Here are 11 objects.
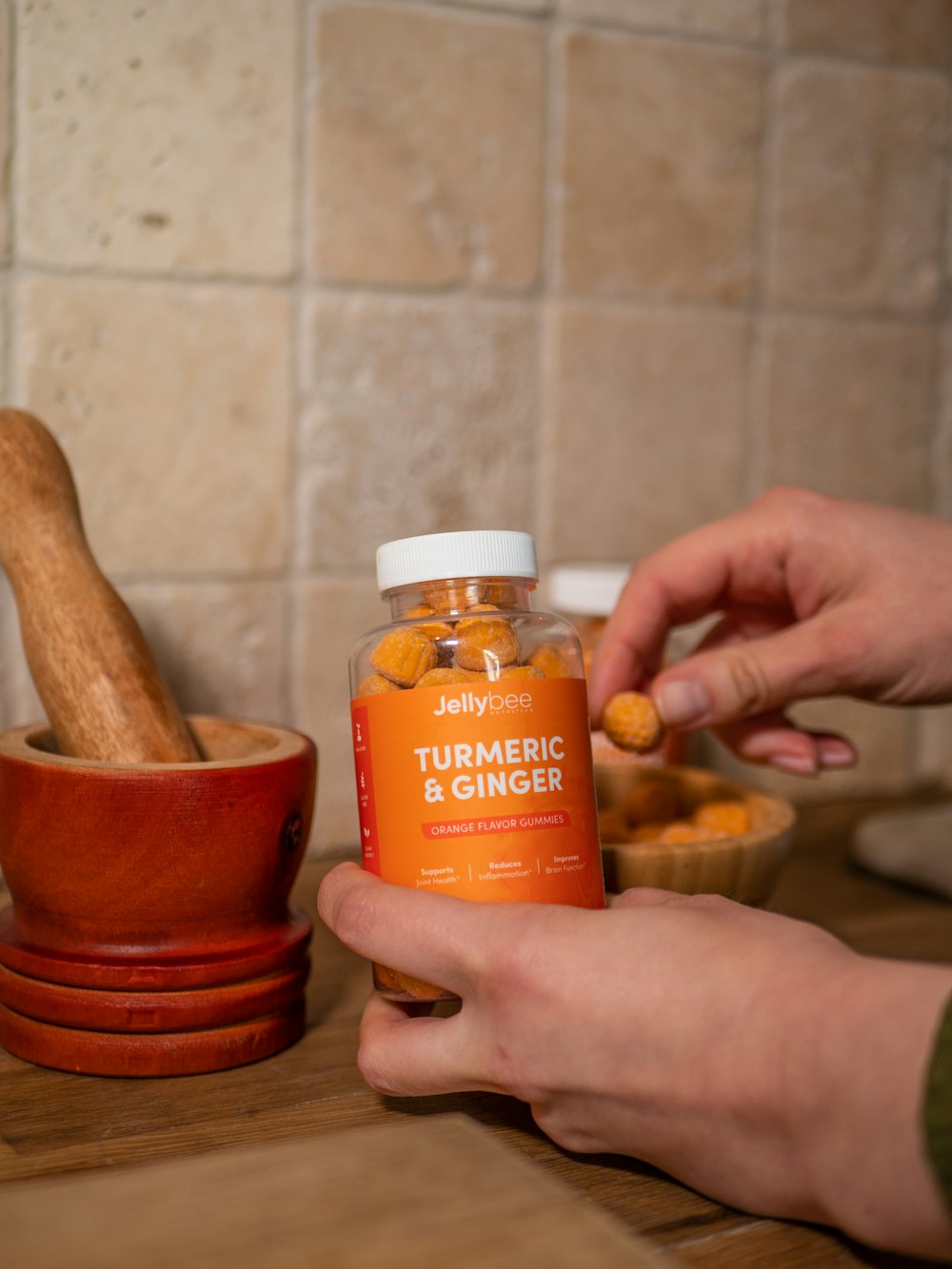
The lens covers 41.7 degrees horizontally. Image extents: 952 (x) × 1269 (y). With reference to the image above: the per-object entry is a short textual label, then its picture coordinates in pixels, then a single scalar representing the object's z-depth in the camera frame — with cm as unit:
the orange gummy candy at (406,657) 57
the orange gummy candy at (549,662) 59
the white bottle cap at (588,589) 98
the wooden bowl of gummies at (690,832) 66
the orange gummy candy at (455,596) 60
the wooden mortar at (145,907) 60
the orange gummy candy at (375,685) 58
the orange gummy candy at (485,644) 57
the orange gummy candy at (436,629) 59
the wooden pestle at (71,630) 67
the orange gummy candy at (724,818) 75
